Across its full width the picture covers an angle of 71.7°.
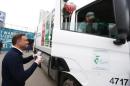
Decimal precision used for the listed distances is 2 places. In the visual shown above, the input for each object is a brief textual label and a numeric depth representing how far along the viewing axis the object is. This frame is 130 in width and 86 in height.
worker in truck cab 1.24
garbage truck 1.15
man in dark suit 1.21
